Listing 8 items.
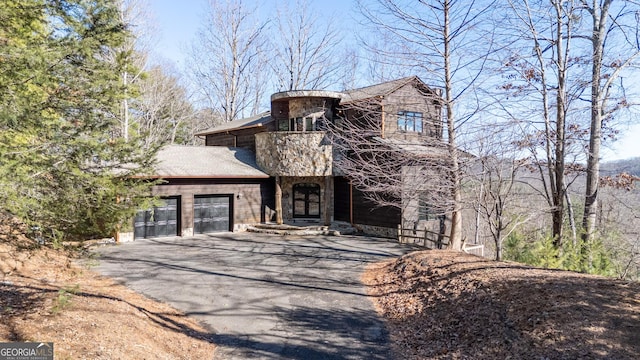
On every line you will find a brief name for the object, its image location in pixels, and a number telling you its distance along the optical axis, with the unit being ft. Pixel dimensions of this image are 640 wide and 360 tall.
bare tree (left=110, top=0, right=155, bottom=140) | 64.07
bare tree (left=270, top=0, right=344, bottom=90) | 99.86
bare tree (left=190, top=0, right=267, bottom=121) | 96.97
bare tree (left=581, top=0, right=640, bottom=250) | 36.04
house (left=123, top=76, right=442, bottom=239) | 51.83
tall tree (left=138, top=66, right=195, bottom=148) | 87.92
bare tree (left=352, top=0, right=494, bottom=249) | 33.68
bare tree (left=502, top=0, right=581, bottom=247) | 35.27
